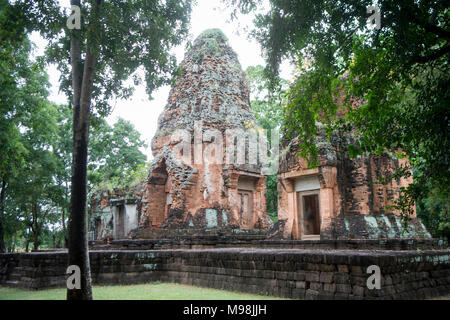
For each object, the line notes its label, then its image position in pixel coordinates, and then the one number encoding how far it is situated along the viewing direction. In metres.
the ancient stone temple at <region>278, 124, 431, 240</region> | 10.22
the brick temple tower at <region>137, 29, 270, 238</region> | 14.28
